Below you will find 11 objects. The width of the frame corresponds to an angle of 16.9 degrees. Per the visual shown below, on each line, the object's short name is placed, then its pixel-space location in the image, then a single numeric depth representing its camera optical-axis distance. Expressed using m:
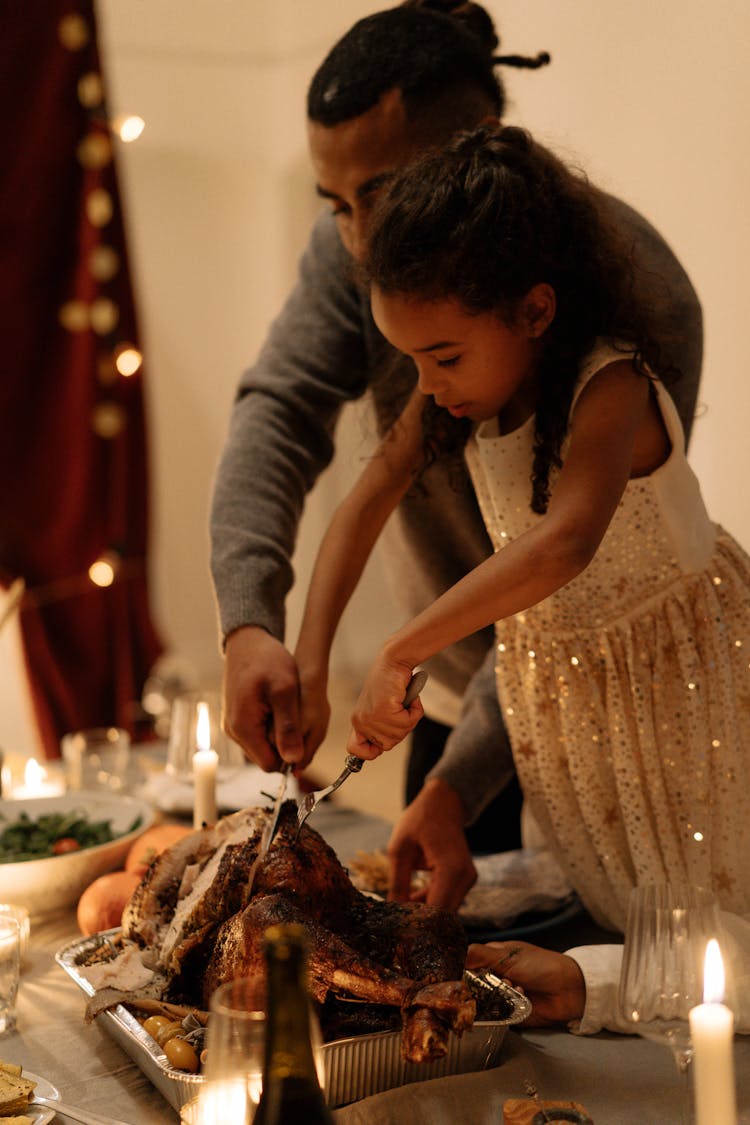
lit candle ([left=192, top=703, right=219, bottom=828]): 2.88
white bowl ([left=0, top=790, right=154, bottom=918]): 2.81
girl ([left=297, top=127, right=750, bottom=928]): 2.55
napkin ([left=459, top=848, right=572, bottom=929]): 2.75
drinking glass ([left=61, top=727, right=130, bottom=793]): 3.24
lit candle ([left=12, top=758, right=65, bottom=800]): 3.16
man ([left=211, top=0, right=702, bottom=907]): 2.81
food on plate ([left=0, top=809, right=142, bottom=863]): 2.88
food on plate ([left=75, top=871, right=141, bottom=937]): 2.74
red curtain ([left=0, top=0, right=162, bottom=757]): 5.43
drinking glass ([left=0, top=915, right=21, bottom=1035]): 2.56
